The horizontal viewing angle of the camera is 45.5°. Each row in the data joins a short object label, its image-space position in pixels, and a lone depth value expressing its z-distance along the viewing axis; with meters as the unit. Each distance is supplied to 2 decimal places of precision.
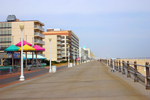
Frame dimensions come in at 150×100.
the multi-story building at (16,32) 65.50
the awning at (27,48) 27.12
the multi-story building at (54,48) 87.01
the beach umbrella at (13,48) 26.18
